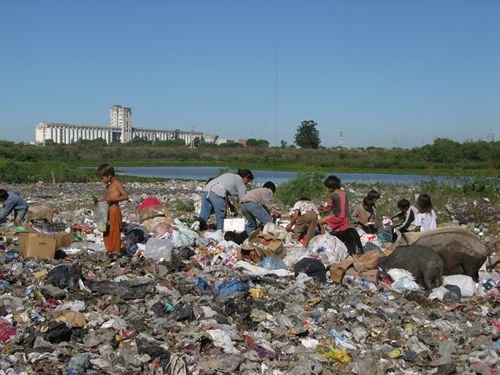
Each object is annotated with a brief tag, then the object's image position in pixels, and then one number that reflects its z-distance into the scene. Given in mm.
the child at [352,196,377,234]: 10744
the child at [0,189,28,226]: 10312
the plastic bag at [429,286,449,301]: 6789
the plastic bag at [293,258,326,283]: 7453
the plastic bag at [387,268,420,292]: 7105
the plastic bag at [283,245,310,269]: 8177
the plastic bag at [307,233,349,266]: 8188
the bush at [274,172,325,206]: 17188
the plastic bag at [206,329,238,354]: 5031
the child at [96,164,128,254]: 8023
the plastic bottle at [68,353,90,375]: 4492
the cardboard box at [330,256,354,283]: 7410
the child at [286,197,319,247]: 9273
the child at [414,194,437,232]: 8945
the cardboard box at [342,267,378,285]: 7357
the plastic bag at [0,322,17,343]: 5059
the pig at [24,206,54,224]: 11055
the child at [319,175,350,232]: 9125
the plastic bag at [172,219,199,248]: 8922
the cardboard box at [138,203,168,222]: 10695
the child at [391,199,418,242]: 9453
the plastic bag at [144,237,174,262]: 7934
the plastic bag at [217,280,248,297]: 6531
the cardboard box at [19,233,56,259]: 7871
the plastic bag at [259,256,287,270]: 7797
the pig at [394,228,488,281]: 7668
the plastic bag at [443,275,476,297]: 7078
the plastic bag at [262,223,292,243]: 9000
